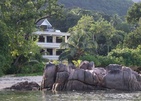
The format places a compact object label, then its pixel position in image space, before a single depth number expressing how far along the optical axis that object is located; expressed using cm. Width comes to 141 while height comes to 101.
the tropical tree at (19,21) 4512
